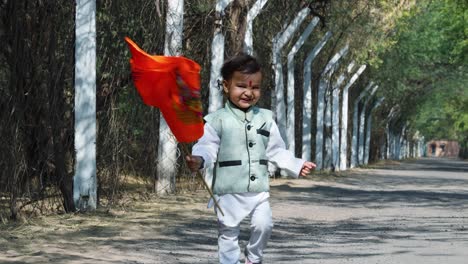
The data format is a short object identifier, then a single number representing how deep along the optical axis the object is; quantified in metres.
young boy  7.60
